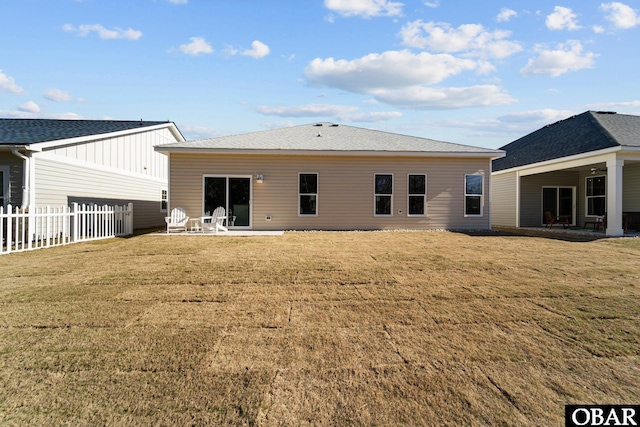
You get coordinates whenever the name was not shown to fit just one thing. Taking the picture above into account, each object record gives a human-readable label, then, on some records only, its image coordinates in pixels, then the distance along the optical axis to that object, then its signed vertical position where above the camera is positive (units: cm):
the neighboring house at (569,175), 1318 +172
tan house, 1291 +102
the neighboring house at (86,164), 1088 +164
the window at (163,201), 1945 +43
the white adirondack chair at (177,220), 1218 -38
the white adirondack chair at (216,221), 1223 -42
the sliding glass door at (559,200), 1755 +59
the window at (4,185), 1087 +69
